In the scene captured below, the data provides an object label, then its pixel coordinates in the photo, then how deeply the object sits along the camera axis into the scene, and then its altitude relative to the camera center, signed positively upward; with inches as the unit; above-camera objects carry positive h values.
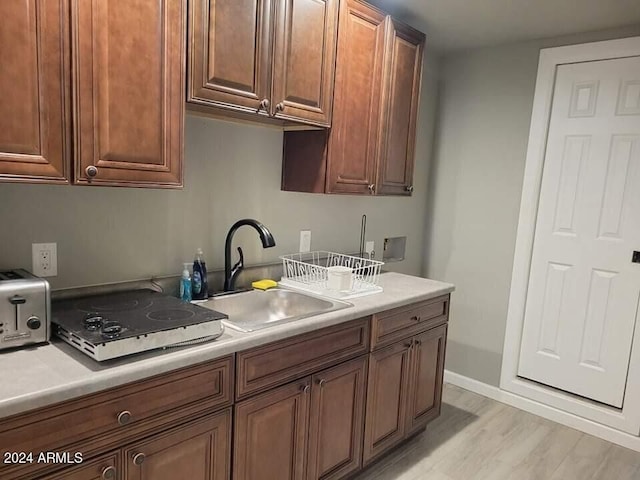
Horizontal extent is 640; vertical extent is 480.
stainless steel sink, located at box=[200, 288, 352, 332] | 78.3 -21.8
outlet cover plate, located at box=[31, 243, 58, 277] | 62.7 -12.6
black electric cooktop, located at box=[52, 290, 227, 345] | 51.4 -17.9
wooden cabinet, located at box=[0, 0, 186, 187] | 47.9 +8.7
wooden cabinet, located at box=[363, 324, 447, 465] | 85.7 -39.8
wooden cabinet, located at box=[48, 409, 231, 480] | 48.9 -32.2
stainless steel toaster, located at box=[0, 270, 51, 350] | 50.6 -16.1
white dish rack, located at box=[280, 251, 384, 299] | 87.9 -18.8
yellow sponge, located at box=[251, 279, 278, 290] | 86.0 -19.4
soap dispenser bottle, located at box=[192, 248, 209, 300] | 75.2 -16.7
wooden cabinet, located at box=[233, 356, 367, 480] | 64.1 -37.3
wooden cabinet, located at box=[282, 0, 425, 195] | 86.2 +13.9
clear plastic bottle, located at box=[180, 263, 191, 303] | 74.5 -17.8
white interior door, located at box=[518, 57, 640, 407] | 105.0 -8.5
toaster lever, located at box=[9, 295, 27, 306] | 50.7 -14.7
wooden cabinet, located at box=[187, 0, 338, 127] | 63.4 +18.2
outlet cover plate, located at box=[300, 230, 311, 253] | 100.7 -12.7
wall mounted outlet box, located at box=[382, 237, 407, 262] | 126.8 -17.0
